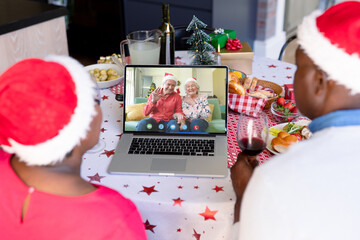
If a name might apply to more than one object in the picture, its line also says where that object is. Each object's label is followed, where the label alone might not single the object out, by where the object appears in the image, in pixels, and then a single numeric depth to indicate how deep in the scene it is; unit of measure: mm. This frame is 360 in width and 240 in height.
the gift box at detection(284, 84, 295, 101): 1616
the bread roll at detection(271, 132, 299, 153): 1276
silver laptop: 1255
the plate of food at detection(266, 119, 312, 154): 1284
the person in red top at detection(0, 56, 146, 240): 742
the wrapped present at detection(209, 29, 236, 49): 1959
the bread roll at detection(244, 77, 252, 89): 1683
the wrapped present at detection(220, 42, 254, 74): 1912
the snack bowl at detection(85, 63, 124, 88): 1832
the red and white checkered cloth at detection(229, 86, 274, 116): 1515
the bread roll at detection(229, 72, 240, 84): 1618
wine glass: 1198
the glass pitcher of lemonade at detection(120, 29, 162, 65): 1766
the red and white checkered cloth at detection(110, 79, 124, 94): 1814
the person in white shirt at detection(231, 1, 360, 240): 767
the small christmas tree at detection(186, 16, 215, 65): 1769
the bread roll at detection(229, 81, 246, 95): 1569
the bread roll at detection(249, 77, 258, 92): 1670
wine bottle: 1823
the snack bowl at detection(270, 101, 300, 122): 1492
